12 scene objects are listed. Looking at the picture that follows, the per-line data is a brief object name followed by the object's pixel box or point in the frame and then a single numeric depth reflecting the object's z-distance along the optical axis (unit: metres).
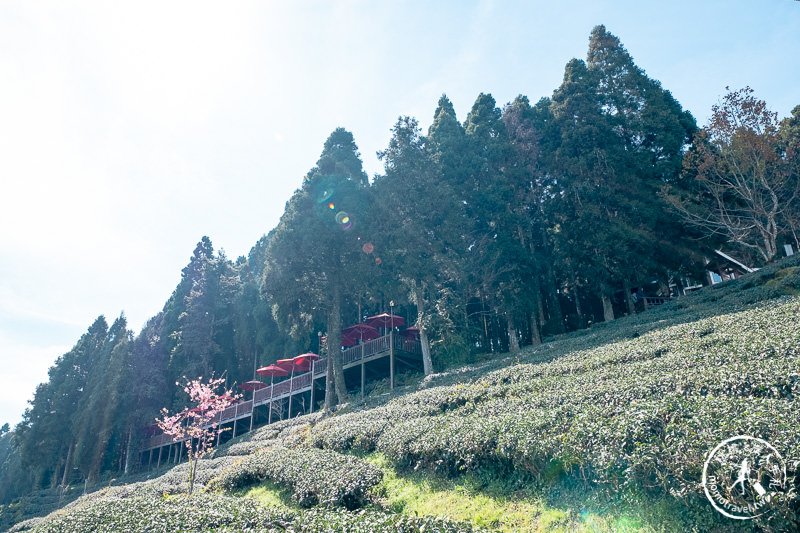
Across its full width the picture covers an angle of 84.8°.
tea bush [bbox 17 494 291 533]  6.49
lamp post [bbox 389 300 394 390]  21.85
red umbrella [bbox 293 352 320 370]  25.71
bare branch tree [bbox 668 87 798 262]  20.84
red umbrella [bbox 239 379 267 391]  30.06
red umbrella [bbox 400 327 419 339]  26.19
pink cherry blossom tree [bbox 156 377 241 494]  13.40
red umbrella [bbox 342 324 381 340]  24.64
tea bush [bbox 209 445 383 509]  7.67
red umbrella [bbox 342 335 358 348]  26.47
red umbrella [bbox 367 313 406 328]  23.53
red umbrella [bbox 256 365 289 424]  27.73
